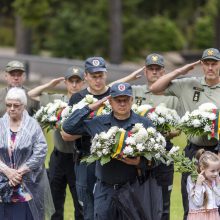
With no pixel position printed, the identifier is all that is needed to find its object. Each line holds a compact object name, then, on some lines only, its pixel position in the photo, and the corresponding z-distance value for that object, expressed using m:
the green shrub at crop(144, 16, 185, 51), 39.03
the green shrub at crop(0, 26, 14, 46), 49.31
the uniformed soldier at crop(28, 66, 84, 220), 10.57
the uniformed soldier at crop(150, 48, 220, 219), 9.45
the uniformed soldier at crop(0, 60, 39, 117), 10.74
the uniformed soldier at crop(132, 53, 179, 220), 10.13
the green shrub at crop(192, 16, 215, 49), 42.81
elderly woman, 9.02
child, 8.88
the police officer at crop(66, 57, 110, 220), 9.51
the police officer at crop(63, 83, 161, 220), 8.56
